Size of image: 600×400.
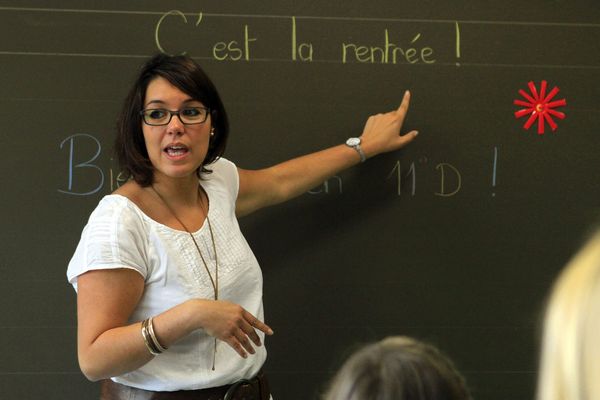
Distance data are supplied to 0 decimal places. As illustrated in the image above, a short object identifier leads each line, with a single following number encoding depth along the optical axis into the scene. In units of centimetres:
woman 344
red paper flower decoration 395
